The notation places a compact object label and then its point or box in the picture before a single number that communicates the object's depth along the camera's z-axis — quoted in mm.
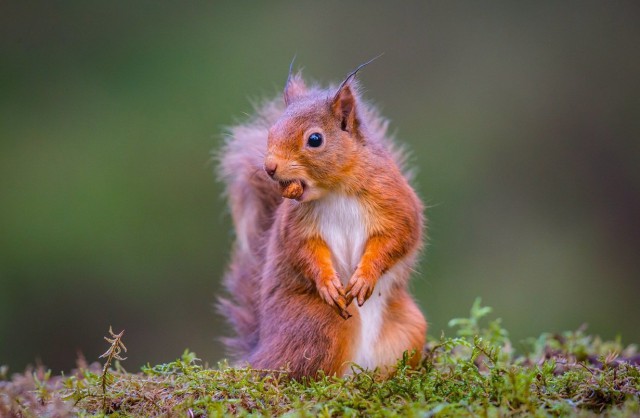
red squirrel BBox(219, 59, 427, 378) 4922
